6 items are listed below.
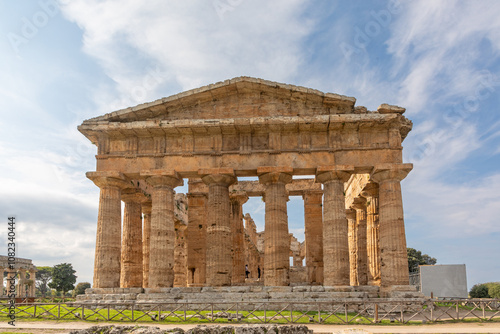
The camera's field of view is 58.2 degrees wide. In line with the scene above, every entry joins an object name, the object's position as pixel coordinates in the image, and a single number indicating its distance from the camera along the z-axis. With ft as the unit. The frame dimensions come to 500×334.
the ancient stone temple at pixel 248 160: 73.87
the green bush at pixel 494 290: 130.86
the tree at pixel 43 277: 265.13
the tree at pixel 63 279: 183.93
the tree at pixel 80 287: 214.03
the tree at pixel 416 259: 204.66
